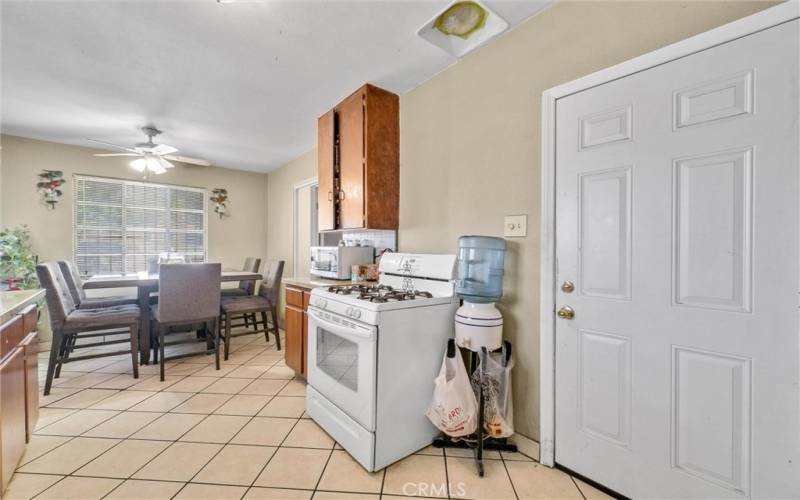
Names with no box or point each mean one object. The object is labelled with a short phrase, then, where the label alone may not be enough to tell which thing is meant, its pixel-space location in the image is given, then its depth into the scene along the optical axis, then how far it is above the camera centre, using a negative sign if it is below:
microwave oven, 2.72 -0.11
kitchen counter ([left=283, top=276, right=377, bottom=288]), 2.49 -0.29
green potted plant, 3.24 -0.17
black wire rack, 1.63 -1.05
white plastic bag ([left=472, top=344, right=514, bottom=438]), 1.67 -0.79
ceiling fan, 3.27 +0.98
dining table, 2.99 -0.40
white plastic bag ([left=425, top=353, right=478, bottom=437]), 1.61 -0.80
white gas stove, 1.57 -0.62
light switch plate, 1.76 +0.12
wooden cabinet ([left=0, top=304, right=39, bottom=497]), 1.38 -0.69
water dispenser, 1.68 -0.25
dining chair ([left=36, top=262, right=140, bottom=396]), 2.41 -0.58
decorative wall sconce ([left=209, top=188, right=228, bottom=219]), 4.90 +0.73
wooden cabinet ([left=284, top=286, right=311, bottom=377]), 2.48 -0.67
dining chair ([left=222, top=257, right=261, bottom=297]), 4.17 -0.53
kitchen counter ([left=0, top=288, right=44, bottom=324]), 1.43 -0.28
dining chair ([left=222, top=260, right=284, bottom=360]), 3.23 -0.60
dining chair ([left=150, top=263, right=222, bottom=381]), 2.75 -0.44
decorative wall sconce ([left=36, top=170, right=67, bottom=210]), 3.68 +0.72
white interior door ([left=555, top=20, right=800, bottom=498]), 1.07 -0.11
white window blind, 3.99 +0.33
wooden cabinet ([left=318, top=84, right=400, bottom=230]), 2.53 +0.74
